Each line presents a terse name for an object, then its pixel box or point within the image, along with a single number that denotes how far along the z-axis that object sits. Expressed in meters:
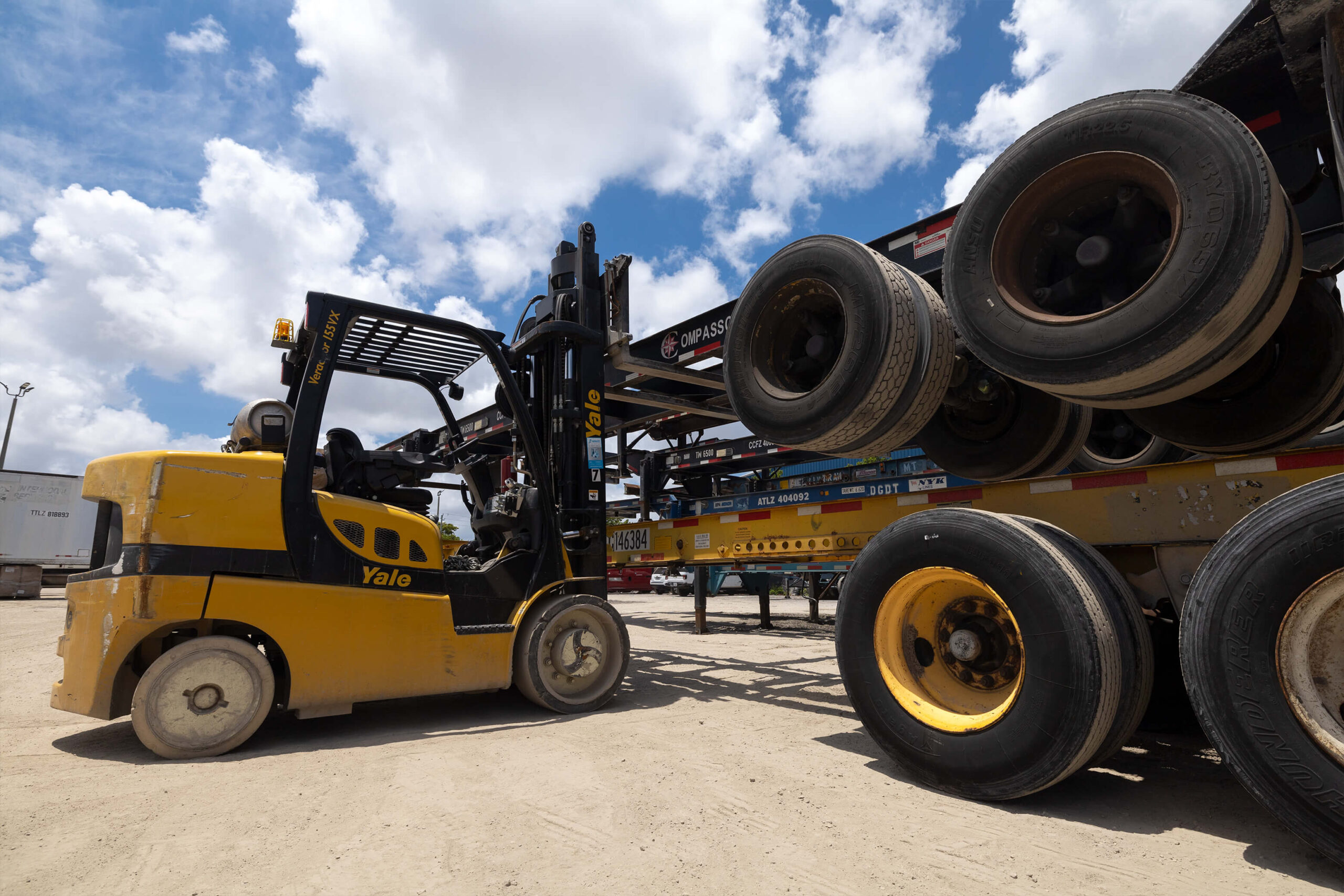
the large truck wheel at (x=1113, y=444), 6.16
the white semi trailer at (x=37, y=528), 20.06
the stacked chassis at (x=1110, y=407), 2.63
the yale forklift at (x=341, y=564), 4.16
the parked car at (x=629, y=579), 27.20
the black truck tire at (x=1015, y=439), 4.65
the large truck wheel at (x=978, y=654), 3.05
